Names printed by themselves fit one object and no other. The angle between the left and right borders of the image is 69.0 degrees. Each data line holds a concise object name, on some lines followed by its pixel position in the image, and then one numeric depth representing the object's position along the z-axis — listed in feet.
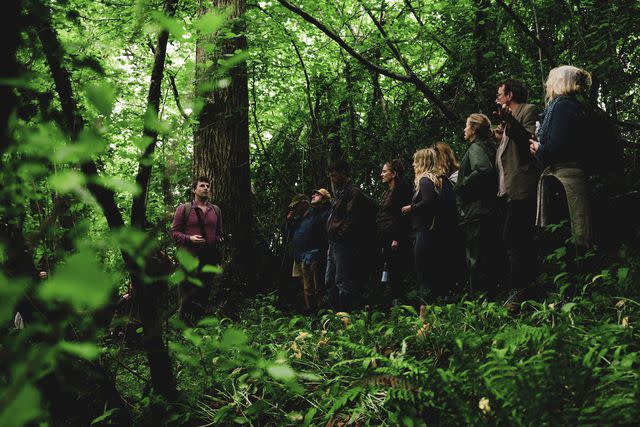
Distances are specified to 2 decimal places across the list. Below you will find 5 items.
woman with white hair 11.76
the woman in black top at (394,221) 18.75
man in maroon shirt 19.53
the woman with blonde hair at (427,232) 15.83
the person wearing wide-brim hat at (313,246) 21.90
